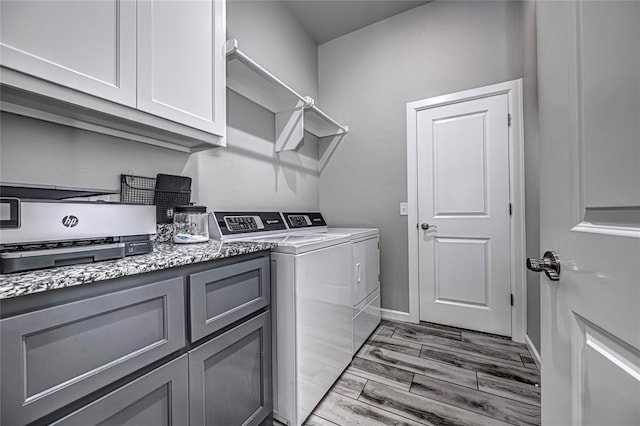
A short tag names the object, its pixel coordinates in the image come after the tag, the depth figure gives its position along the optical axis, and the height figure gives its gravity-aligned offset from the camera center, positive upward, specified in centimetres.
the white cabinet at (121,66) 76 +53
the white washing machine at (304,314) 125 -53
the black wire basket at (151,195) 125 +10
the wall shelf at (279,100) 158 +89
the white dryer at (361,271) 192 -47
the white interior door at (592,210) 41 +0
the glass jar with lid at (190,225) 128 -5
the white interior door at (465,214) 217 -1
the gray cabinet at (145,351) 55 -37
